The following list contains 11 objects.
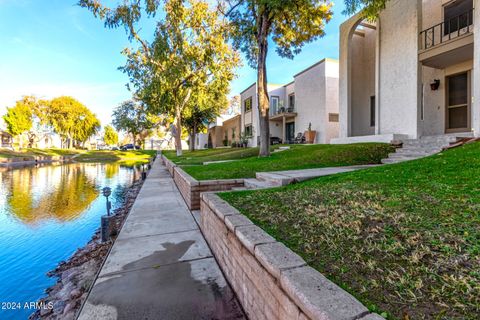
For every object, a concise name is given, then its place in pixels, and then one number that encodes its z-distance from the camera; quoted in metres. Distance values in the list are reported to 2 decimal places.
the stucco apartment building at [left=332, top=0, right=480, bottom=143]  8.88
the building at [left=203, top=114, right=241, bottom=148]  30.09
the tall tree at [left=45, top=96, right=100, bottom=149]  44.07
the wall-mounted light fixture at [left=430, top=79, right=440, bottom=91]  9.73
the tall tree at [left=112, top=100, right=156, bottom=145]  35.41
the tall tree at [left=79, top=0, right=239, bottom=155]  13.15
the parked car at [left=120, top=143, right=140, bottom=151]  58.31
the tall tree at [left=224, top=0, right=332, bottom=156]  9.66
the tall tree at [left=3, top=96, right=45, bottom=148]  39.03
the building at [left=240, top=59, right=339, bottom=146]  15.48
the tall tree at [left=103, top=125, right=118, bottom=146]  77.12
